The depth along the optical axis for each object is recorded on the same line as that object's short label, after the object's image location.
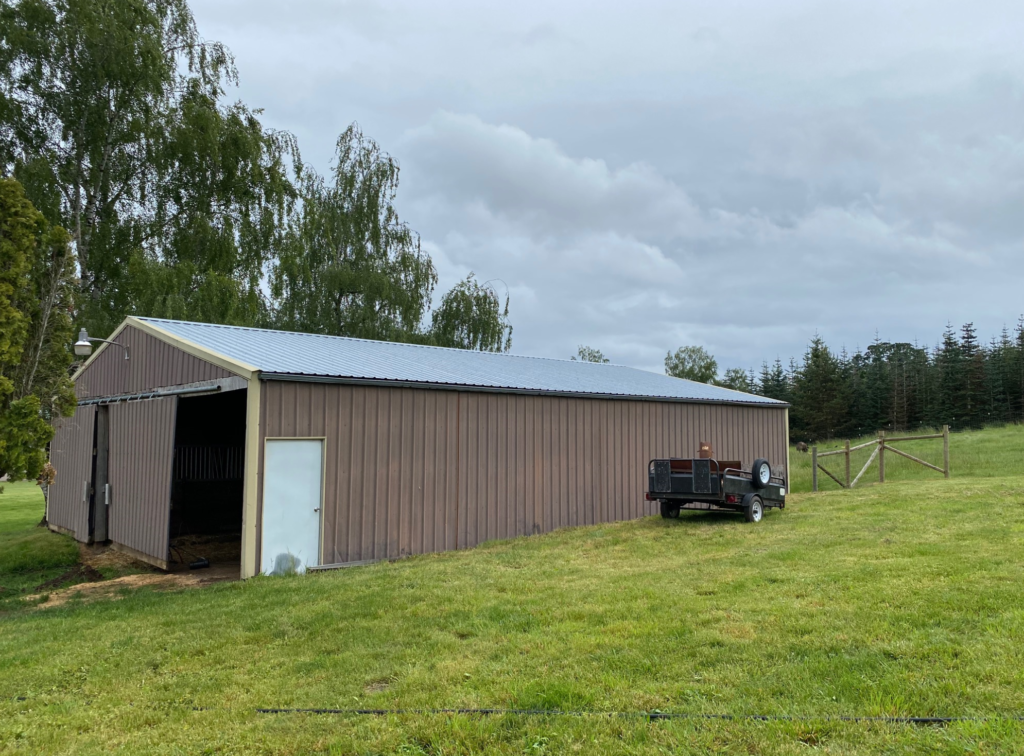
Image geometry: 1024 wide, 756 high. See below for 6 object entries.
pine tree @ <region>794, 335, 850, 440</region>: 47.41
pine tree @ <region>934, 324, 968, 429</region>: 45.22
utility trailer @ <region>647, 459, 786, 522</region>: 12.05
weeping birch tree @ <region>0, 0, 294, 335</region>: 18.47
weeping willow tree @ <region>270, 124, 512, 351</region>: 27.28
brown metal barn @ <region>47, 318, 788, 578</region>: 10.67
